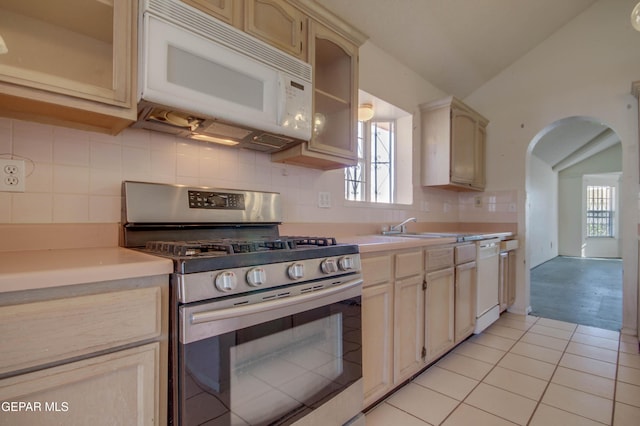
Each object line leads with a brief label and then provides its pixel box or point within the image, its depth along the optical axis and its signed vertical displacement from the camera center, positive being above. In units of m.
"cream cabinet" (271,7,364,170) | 1.92 +0.70
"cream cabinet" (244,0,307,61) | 1.45 +0.91
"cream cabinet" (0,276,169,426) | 0.69 -0.35
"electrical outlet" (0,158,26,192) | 1.12 +0.13
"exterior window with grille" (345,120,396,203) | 2.84 +0.46
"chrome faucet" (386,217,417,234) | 2.66 -0.12
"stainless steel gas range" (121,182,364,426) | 0.90 -0.34
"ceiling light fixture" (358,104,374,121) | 2.63 +0.83
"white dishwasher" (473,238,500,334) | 2.50 -0.57
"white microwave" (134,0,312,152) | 1.17 +0.55
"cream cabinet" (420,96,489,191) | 3.06 +0.70
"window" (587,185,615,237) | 8.52 +0.17
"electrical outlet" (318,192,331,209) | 2.19 +0.09
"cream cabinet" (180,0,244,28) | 1.28 +0.85
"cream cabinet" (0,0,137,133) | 1.03 +0.54
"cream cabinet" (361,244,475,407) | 1.58 -0.56
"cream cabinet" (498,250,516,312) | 3.03 -0.66
